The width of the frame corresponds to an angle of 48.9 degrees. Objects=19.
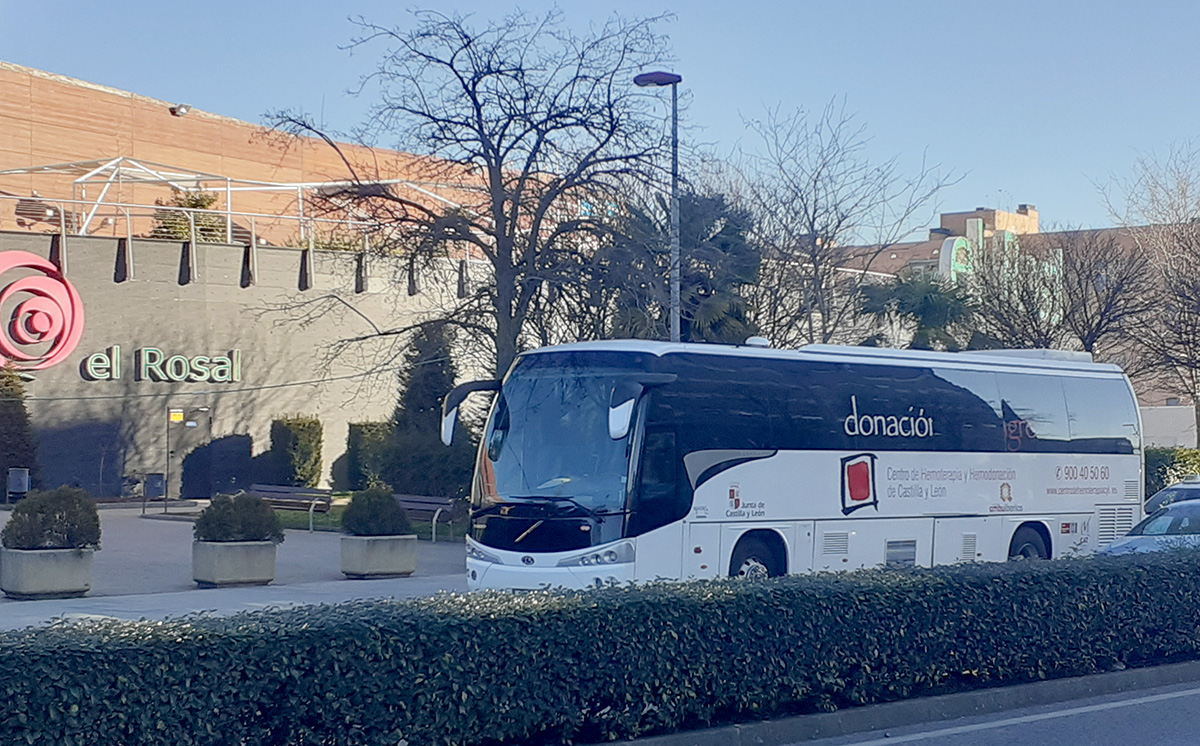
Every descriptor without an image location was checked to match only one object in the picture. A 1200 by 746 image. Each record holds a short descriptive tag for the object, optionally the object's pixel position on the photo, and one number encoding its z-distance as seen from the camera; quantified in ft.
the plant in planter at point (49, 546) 51.96
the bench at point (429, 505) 80.75
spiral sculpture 100.94
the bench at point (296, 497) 94.32
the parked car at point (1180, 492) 80.48
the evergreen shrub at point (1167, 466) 120.06
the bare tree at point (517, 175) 68.13
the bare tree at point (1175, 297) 121.49
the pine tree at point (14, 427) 98.89
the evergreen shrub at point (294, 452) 117.39
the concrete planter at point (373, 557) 61.72
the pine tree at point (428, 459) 90.22
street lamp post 67.87
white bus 46.83
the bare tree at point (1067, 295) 128.26
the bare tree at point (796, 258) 96.99
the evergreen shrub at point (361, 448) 117.50
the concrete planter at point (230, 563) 56.70
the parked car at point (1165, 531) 53.06
